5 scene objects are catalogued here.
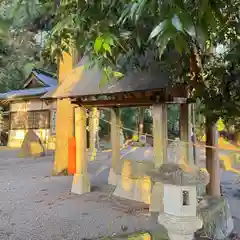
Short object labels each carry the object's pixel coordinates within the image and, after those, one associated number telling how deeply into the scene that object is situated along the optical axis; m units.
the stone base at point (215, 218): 3.94
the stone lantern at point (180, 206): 2.67
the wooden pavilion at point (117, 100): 4.11
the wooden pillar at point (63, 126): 7.33
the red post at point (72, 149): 6.29
